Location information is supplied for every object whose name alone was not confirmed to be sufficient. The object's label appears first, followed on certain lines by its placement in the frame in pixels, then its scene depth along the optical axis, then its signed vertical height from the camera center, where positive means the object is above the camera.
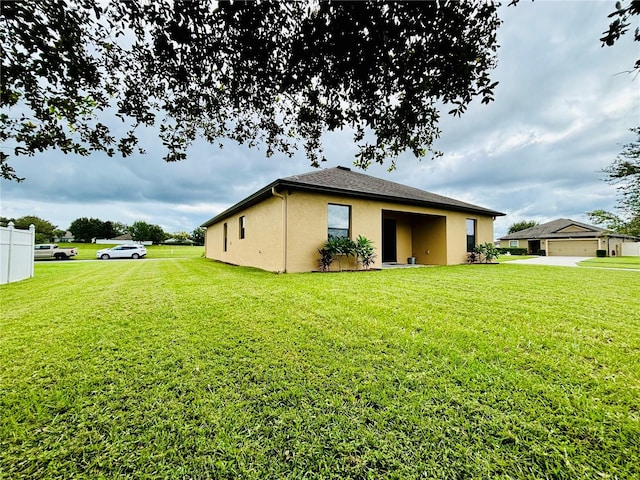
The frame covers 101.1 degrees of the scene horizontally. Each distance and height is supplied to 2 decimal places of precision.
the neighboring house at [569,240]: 26.50 +0.88
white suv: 22.61 -0.44
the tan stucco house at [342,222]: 8.90 +1.12
